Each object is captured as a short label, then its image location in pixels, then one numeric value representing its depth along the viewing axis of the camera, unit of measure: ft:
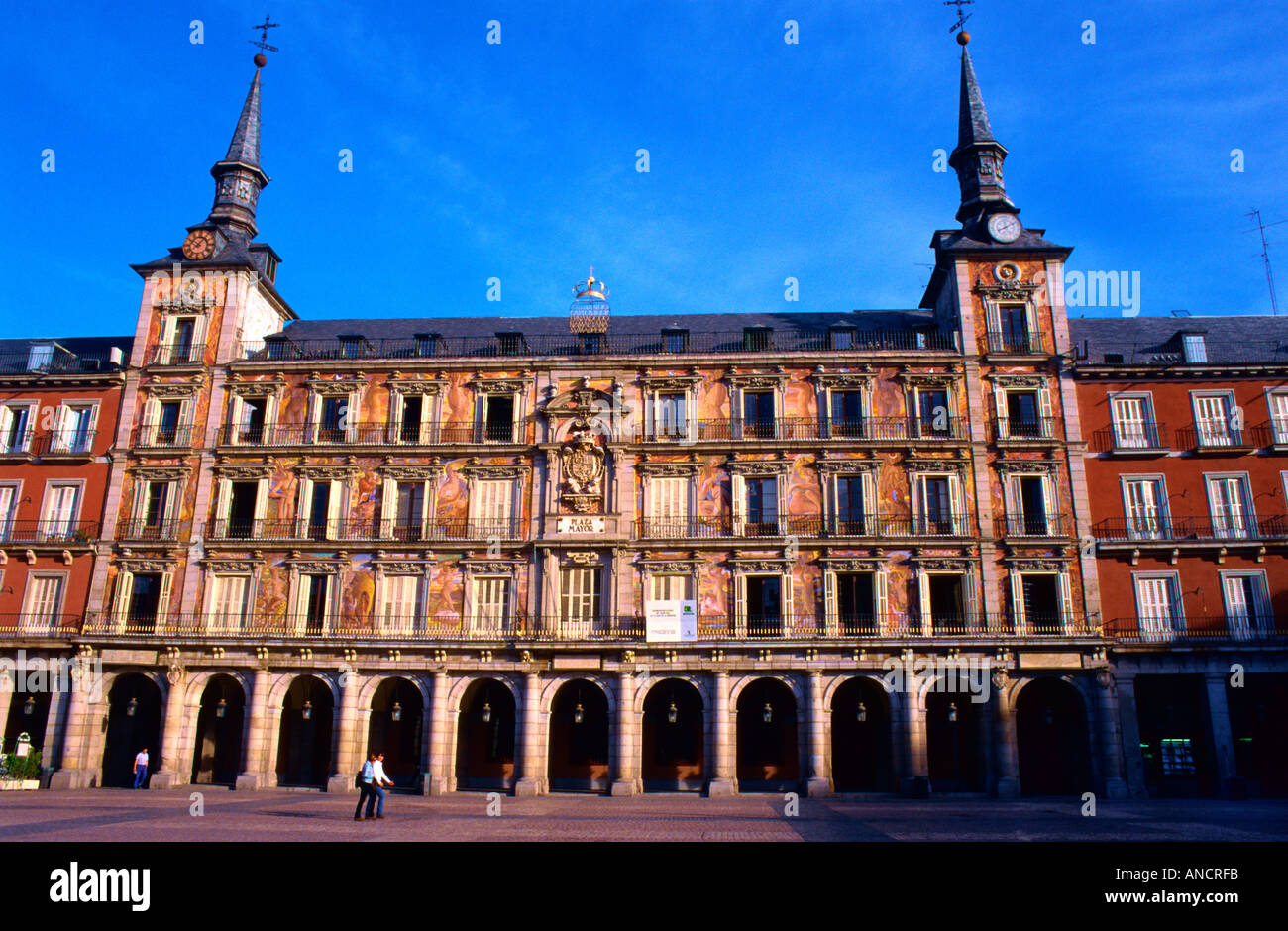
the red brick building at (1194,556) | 117.29
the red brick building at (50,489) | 130.21
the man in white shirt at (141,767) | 117.08
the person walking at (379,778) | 77.20
